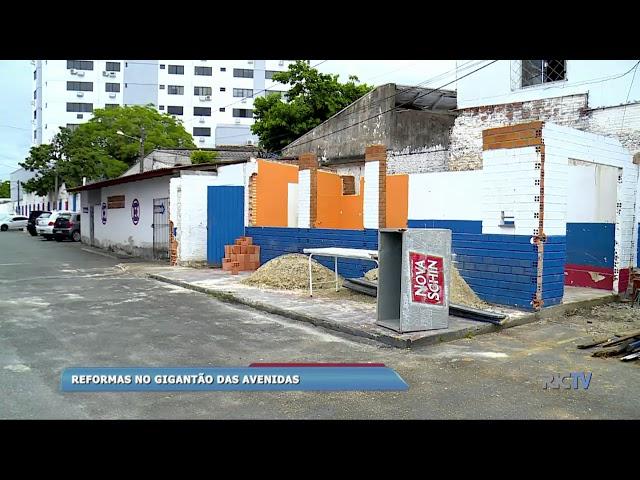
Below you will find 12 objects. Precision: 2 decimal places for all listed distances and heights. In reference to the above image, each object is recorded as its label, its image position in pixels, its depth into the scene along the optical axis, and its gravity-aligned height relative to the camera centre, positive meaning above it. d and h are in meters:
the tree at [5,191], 93.62 +3.71
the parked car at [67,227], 30.27 -0.77
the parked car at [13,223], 44.88 -0.86
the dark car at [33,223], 36.09 -0.68
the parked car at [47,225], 31.50 -0.73
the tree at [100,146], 39.97 +5.11
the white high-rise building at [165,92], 60.09 +14.02
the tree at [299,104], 28.33 +5.93
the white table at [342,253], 9.46 -0.68
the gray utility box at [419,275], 7.40 -0.81
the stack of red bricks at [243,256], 14.52 -1.10
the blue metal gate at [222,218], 15.66 -0.09
